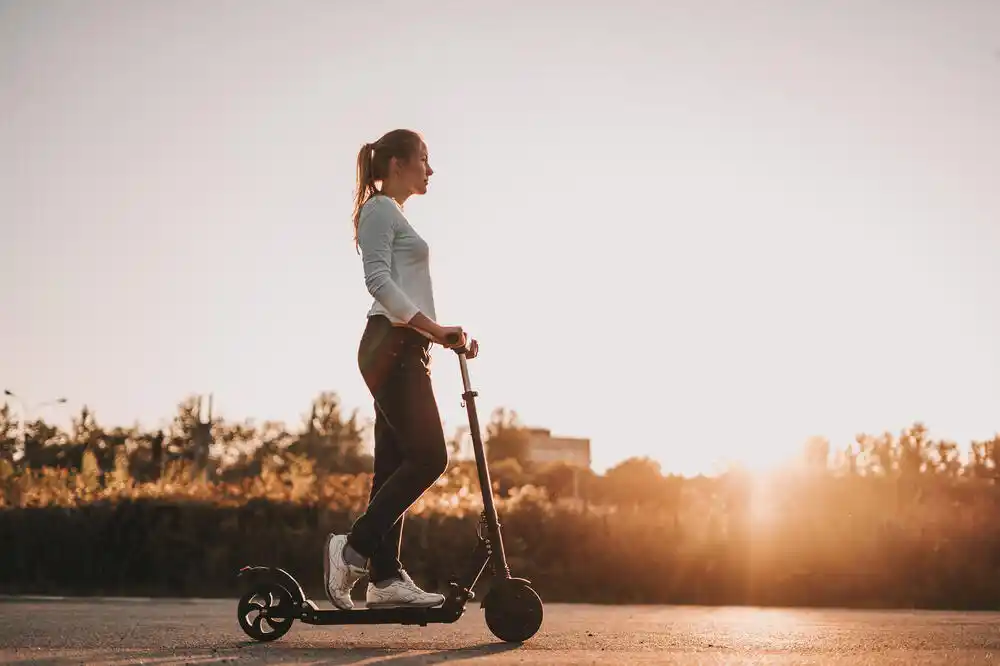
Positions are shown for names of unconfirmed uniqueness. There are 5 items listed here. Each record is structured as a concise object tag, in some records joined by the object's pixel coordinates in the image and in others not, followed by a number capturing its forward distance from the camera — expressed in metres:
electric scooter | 4.99
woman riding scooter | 5.00
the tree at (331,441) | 24.28
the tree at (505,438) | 44.53
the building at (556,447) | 90.00
